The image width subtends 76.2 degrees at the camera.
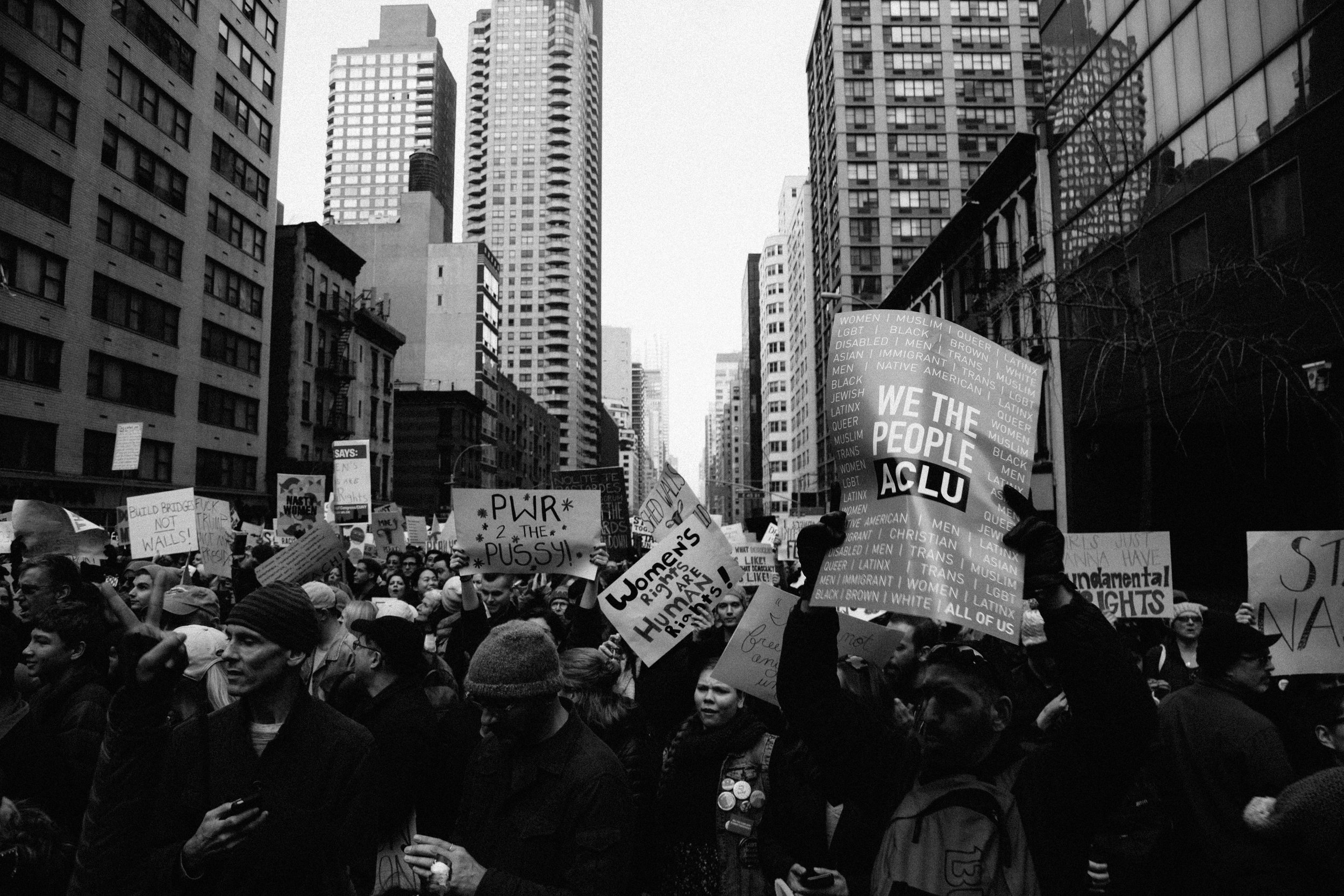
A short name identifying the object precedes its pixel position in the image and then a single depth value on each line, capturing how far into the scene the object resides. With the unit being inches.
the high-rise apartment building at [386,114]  6722.4
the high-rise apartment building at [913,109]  2778.1
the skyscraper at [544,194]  6146.7
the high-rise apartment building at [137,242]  1128.2
